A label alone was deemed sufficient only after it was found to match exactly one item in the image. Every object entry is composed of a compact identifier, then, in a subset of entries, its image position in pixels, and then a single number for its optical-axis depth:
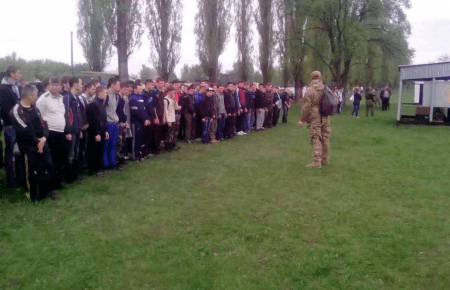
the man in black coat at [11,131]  7.12
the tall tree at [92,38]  32.89
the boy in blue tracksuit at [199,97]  13.09
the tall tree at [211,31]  26.80
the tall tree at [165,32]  25.05
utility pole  38.82
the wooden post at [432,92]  18.45
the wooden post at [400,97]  18.63
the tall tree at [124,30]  20.79
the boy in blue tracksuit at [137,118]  9.82
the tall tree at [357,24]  27.86
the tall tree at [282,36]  31.89
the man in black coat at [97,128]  8.27
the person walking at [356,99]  24.66
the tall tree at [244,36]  30.72
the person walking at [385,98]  30.44
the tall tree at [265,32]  31.19
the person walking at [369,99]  24.38
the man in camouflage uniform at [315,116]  9.19
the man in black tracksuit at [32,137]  6.32
